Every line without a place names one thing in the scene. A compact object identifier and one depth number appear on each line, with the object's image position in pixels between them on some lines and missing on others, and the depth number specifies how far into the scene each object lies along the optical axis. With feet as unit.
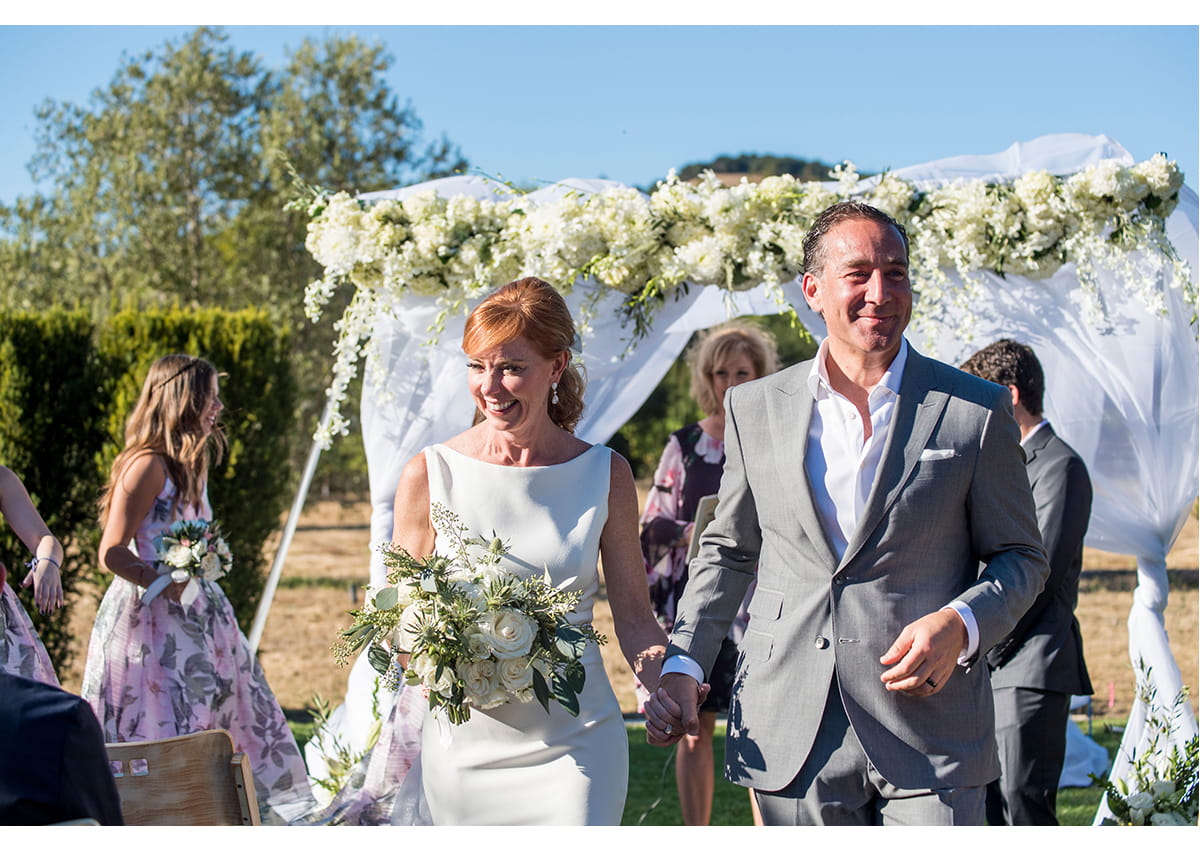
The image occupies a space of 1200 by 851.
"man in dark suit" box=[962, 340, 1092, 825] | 13.53
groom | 8.17
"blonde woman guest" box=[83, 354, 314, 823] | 17.08
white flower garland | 16.56
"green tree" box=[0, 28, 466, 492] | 47.16
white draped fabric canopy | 17.47
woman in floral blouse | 17.17
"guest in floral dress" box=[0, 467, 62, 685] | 14.73
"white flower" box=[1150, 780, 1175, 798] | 14.10
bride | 9.61
